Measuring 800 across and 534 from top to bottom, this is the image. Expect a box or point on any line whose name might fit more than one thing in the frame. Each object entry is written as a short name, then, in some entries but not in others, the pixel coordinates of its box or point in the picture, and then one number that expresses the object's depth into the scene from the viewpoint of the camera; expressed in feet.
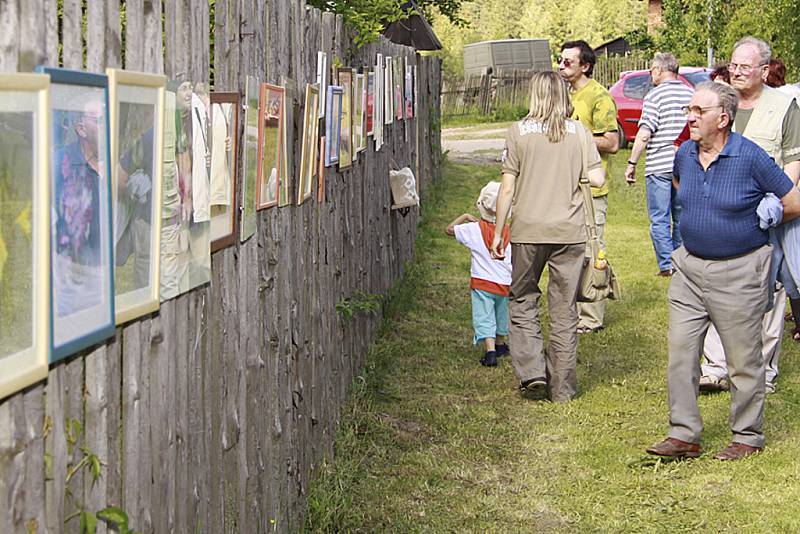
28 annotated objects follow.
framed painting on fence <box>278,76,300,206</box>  16.67
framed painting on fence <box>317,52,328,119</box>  20.30
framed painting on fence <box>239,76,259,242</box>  14.10
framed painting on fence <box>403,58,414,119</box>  41.65
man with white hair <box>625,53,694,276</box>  38.47
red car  83.76
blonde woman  25.86
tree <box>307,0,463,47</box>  26.45
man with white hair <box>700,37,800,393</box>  24.82
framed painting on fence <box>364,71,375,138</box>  28.17
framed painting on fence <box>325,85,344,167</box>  21.42
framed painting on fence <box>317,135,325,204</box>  20.57
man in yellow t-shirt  31.07
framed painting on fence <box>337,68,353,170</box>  23.31
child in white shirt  29.58
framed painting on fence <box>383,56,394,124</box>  33.14
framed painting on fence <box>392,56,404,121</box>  36.58
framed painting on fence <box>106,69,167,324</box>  9.30
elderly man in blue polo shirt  21.25
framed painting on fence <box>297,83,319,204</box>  18.36
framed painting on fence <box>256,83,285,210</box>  15.08
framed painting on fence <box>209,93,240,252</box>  12.58
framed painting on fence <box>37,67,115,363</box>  8.03
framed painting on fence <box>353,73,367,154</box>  25.35
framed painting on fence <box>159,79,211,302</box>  10.72
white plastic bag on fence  33.47
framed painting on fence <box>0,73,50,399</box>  7.23
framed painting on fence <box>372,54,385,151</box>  29.96
